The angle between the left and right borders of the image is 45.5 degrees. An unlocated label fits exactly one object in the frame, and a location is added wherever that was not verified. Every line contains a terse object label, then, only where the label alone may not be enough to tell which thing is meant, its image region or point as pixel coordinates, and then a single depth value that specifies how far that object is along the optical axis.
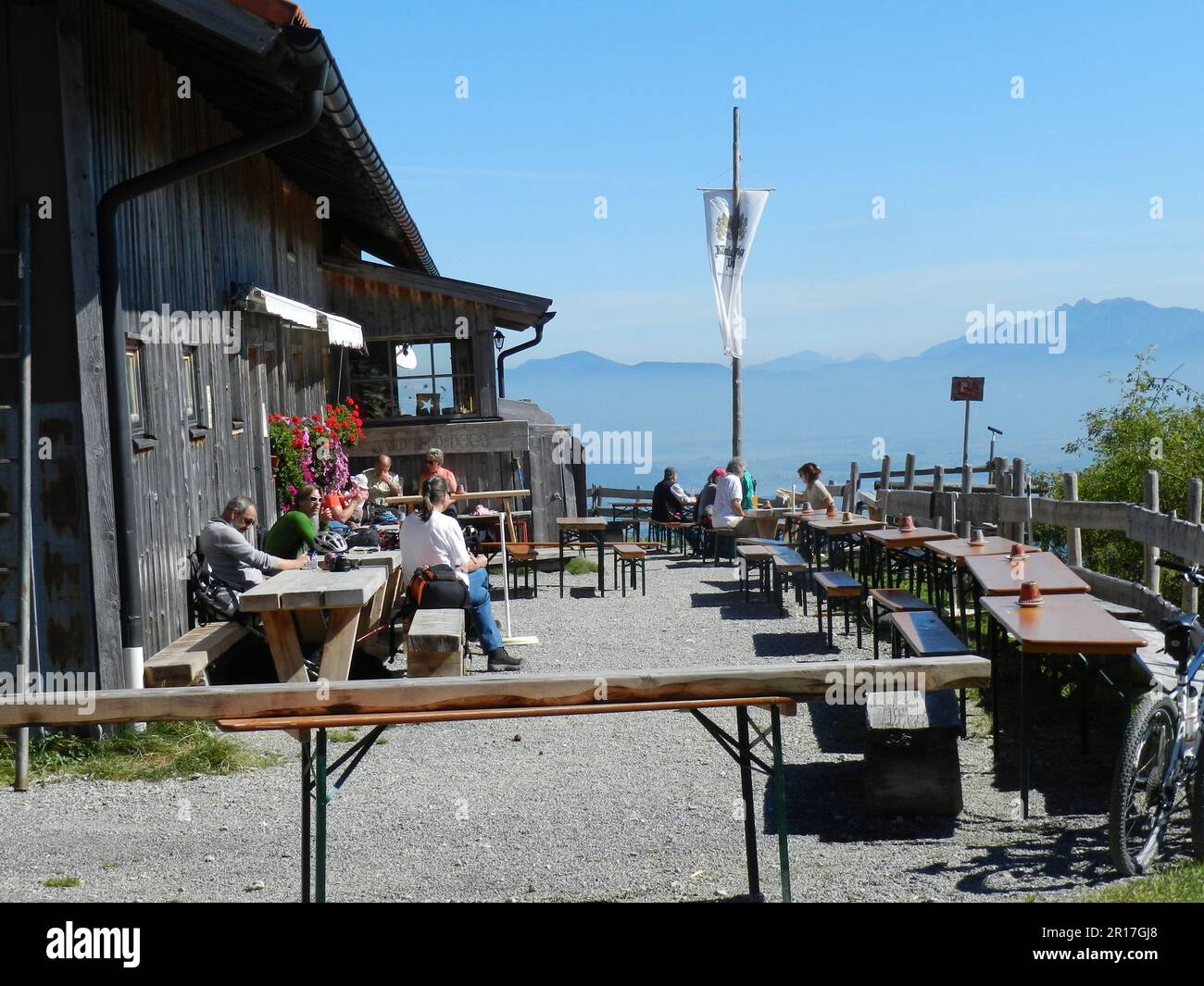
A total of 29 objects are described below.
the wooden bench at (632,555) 15.54
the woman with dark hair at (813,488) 17.14
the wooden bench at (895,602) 9.23
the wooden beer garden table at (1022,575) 7.66
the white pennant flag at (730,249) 26.98
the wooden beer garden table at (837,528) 13.34
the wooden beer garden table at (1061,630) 5.89
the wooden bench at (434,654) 8.31
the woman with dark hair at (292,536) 10.63
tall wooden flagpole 27.48
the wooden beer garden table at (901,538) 11.34
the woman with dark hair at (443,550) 10.05
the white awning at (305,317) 11.91
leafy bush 18.91
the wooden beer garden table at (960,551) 9.71
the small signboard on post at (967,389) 20.35
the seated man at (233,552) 9.57
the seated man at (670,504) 21.91
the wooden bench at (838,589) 10.88
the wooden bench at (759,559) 13.97
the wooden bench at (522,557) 15.56
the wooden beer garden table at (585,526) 15.48
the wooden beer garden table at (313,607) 8.09
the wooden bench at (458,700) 4.79
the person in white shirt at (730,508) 18.83
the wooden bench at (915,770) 6.28
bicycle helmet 11.42
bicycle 5.19
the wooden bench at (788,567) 12.98
